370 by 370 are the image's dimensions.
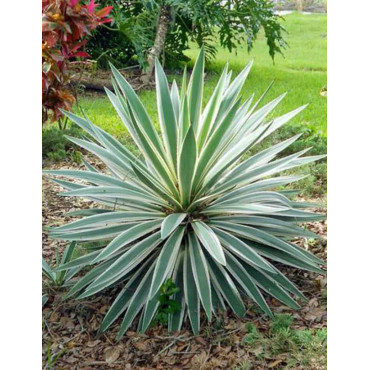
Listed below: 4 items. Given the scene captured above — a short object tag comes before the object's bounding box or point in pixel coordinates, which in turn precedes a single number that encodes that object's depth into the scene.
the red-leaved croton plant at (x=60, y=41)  3.43
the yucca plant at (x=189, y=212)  2.48
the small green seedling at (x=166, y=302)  2.48
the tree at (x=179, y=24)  5.75
